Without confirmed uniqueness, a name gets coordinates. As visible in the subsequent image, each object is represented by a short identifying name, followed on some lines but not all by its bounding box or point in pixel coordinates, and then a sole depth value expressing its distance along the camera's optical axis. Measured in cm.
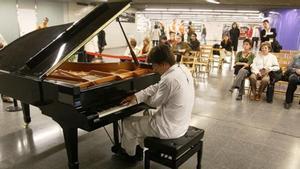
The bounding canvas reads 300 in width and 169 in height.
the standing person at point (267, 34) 651
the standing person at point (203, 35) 1653
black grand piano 189
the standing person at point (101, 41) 913
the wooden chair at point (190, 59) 700
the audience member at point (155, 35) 1010
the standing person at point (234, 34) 965
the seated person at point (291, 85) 466
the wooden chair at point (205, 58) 751
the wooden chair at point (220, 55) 837
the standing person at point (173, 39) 824
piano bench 192
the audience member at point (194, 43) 776
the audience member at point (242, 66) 515
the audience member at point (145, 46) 613
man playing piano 203
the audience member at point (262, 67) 496
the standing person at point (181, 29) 1200
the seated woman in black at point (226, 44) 892
